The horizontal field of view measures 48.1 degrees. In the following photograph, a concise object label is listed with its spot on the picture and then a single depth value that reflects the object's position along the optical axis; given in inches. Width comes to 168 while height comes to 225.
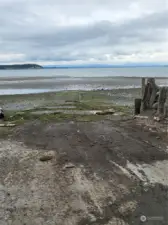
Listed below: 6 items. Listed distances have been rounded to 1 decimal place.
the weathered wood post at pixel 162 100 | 356.2
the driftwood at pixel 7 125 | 362.2
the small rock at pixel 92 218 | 146.3
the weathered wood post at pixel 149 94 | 385.4
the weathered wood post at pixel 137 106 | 402.8
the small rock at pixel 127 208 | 153.3
